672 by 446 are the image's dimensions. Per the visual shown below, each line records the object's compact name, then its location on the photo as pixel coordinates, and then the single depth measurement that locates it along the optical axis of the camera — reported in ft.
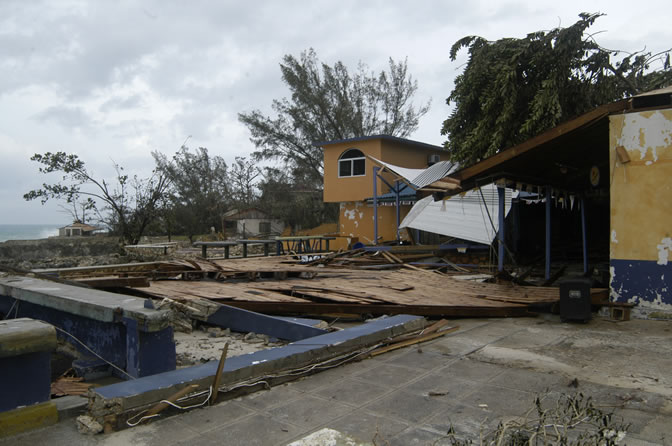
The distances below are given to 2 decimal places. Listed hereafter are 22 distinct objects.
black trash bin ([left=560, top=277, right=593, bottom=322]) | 23.25
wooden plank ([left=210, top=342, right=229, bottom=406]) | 12.70
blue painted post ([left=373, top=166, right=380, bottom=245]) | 67.94
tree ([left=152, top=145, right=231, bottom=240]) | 126.62
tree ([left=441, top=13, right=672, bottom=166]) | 51.39
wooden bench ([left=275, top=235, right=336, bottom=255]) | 63.52
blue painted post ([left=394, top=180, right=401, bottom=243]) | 69.15
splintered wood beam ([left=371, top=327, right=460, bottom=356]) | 17.97
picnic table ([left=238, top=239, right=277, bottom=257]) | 54.29
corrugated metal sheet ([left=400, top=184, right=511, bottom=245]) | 54.73
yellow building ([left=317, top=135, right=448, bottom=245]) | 86.89
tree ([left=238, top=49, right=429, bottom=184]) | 124.77
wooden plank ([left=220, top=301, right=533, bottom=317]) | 25.23
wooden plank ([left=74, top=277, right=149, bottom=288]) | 25.40
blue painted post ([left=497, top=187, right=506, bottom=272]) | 33.90
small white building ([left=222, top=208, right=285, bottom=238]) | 126.82
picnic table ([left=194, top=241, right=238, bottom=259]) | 51.37
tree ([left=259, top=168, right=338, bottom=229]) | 122.31
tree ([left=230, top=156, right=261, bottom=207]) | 133.59
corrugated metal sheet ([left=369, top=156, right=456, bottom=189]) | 62.49
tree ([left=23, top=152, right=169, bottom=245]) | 65.98
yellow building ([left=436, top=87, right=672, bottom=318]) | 23.59
